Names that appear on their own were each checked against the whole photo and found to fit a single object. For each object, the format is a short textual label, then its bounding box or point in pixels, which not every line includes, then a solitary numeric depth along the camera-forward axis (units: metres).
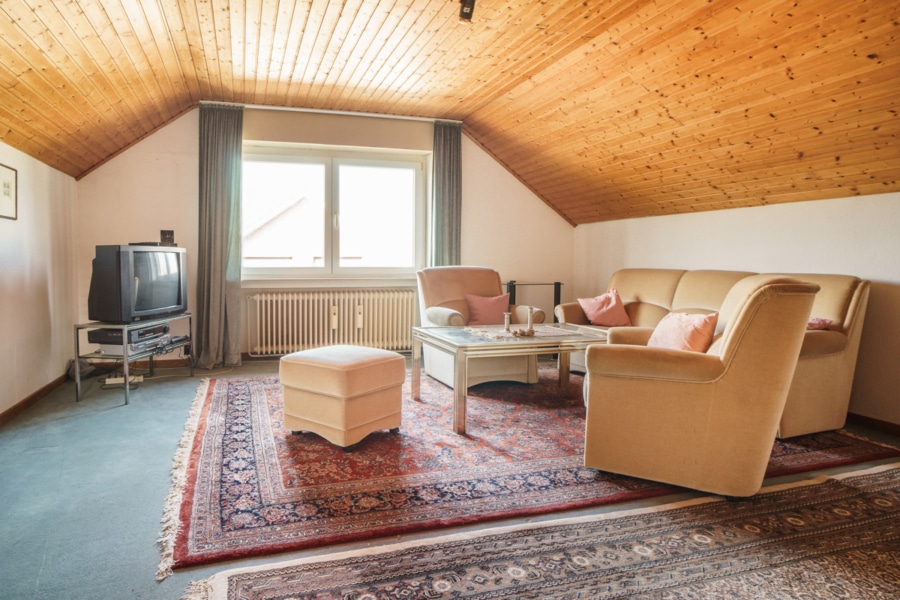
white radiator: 5.44
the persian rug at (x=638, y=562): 1.77
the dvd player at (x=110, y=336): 3.90
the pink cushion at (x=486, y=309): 4.66
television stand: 3.87
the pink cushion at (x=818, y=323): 3.29
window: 5.59
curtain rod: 5.27
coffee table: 3.25
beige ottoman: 2.92
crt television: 3.92
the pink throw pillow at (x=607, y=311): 4.76
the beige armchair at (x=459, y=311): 4.24
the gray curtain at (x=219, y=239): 5.10
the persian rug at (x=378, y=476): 2.13
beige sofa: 3.20
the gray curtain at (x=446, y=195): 5.79
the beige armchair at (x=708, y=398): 2.27
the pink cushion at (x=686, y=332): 2.74
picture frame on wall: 3.37
